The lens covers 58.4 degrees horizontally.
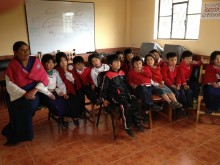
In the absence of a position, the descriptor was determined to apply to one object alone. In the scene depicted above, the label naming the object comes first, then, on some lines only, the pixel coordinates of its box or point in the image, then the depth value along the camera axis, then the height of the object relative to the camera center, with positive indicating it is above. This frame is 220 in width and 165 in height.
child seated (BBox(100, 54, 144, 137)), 2.52 -0.71
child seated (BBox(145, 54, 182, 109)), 2.80 -0.66
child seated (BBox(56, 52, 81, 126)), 2.76 -0.58
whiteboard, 4.46 +0.36
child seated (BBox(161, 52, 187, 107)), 3.04 -0.55
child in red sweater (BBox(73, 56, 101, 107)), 2.88 -0.53
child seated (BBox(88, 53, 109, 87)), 2.88 -0.37
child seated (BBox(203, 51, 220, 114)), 2.84 -0.64
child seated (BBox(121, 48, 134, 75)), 3.26 -0.34
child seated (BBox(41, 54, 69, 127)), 2.66 -0.64
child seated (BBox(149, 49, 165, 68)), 3.23 -0.30
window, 4.39 +0.51
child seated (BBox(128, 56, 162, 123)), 2.72 -0.60
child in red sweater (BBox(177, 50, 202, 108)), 3.07 -0.59
